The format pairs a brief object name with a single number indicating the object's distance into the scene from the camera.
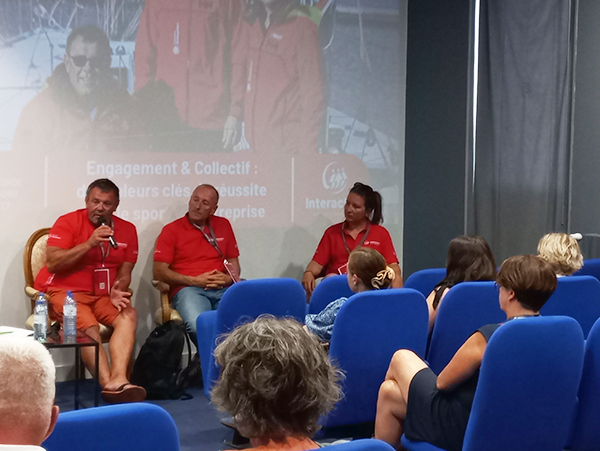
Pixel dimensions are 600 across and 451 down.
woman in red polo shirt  5.63
